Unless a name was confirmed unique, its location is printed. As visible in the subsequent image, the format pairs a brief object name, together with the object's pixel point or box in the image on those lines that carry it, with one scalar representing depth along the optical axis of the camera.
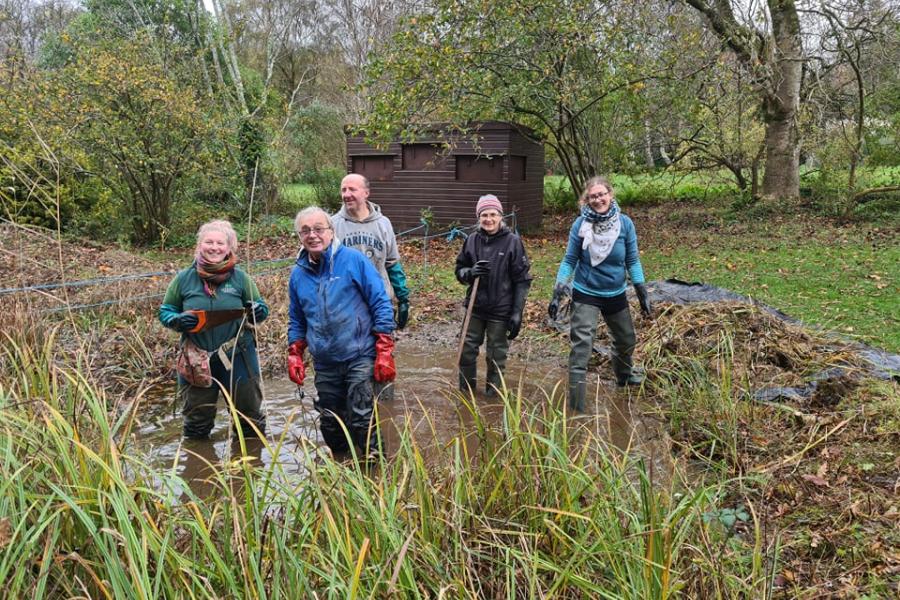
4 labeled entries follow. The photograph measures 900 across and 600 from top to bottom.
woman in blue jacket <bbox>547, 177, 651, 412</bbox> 5.07
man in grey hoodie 4.84
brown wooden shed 15.88
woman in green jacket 4.09
